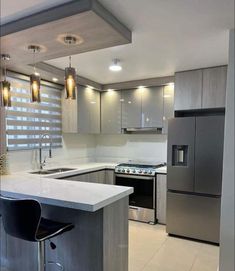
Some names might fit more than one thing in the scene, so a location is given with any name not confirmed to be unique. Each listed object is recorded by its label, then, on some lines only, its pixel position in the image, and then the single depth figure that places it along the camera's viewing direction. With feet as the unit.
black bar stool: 4.92
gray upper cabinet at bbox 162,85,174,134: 11.95
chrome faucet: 11.24
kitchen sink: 10.69
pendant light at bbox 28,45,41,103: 6.32
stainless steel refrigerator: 9.31
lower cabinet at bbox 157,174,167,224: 11.21
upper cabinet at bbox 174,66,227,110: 10.09
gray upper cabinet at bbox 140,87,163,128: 12.29
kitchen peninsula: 5.59
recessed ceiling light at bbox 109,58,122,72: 9.00
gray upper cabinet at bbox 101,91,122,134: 13.47
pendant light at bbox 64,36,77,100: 6.19
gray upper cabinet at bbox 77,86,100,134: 12.44
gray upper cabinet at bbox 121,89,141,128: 12.87
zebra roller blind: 10.00
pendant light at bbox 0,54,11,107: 6.70
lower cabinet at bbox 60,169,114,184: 10.82
